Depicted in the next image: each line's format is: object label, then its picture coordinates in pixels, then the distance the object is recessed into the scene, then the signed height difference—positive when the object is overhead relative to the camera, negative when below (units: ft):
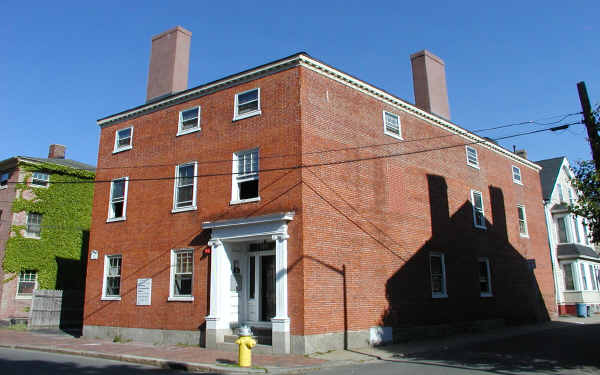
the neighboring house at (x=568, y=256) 102.17 +9.21
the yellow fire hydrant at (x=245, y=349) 38.19 -3.42
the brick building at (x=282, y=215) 49.11 +10.30
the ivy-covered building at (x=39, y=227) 88.43 +15.17
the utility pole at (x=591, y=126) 38.93 +13.76
